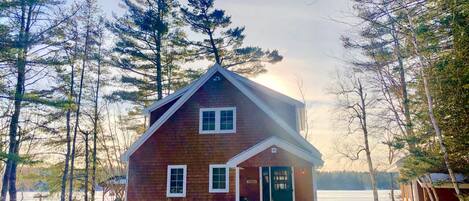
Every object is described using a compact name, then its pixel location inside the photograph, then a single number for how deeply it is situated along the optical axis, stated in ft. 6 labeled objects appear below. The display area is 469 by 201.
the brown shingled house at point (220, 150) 36.14
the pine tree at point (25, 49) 44.24
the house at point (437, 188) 31.17
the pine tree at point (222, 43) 66.03
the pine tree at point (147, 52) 67.56
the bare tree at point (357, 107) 64.80
